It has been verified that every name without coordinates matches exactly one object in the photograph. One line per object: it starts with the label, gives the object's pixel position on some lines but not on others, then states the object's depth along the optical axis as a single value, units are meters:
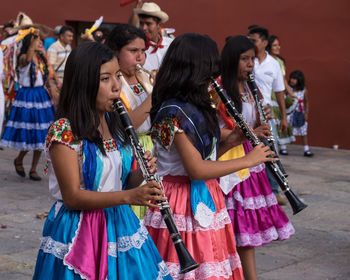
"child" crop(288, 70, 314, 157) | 17.99
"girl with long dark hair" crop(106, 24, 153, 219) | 7.30
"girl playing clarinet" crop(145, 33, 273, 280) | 5.41
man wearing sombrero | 9.64
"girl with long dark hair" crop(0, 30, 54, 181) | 13.73
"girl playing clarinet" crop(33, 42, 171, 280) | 4.58
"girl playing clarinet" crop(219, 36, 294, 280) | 7.30
